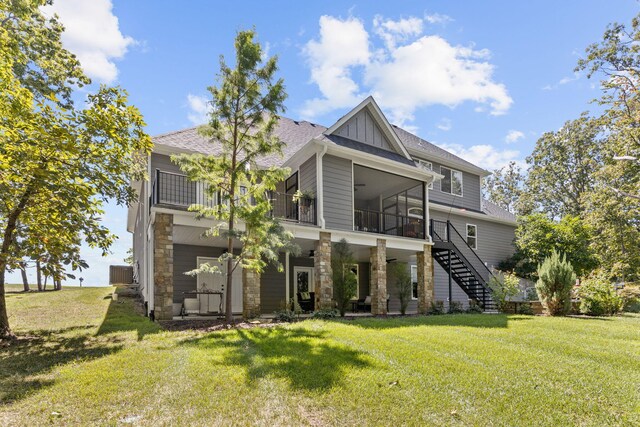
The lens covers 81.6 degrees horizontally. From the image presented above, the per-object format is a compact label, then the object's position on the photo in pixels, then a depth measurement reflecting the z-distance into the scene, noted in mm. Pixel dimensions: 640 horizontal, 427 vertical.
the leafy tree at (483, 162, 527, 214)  38781
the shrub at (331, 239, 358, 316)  11562
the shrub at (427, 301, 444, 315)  13840
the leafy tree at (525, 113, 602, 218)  29062
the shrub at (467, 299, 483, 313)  14934
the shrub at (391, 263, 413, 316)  13211
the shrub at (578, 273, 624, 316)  12828
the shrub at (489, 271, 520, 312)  14117
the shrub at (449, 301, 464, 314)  14523
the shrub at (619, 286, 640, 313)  13742
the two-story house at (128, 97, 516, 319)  10742
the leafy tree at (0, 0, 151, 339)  6250
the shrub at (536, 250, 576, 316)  11844
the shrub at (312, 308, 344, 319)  11078
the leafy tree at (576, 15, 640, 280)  16406
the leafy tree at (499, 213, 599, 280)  19047
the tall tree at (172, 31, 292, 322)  9133
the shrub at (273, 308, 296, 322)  10502
